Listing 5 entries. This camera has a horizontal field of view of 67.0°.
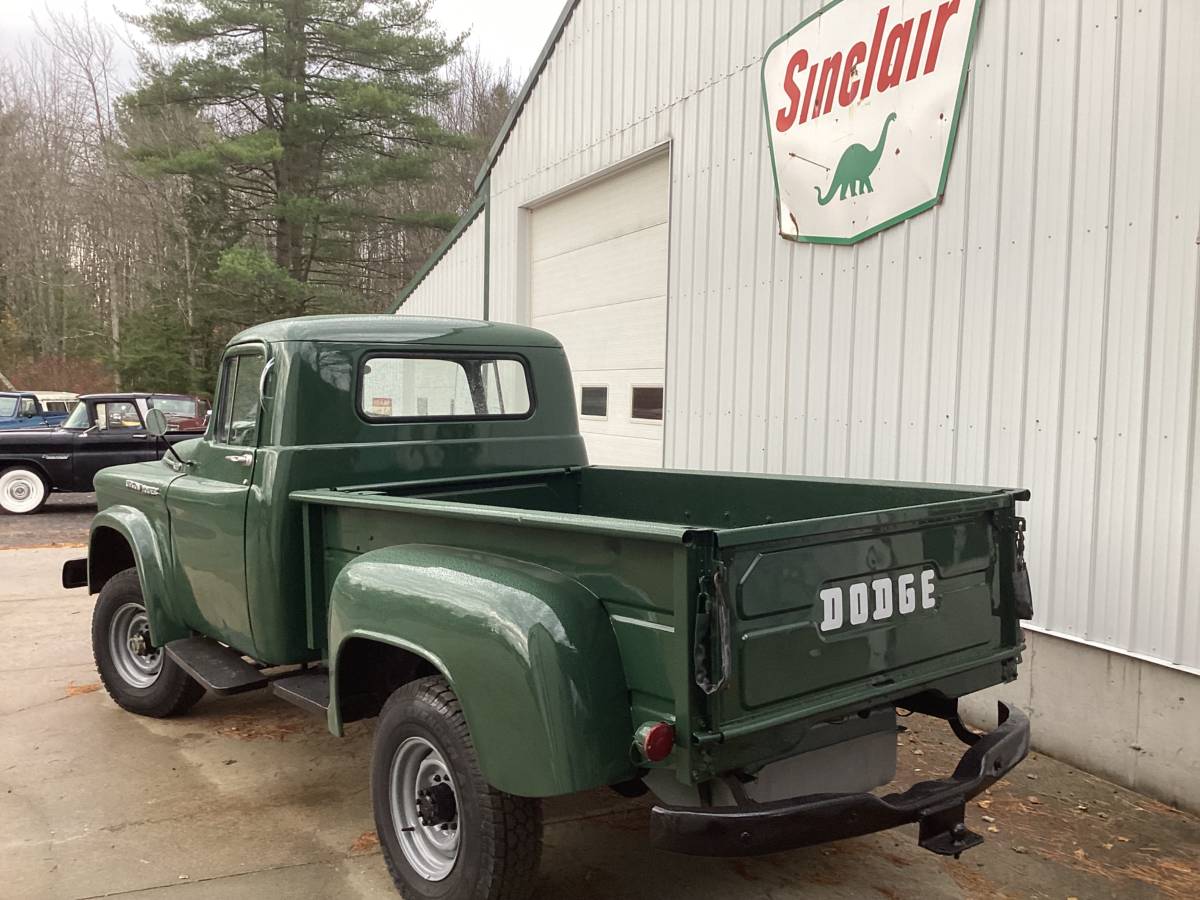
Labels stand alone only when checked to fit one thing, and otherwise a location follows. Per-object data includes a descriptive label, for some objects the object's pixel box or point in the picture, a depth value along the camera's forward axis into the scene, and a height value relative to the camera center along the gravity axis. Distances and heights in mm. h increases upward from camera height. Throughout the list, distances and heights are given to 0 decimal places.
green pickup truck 2363 -638
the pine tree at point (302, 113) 20938 +6801
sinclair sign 4934 +1779
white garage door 7652 +973
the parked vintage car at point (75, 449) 12641 -794
